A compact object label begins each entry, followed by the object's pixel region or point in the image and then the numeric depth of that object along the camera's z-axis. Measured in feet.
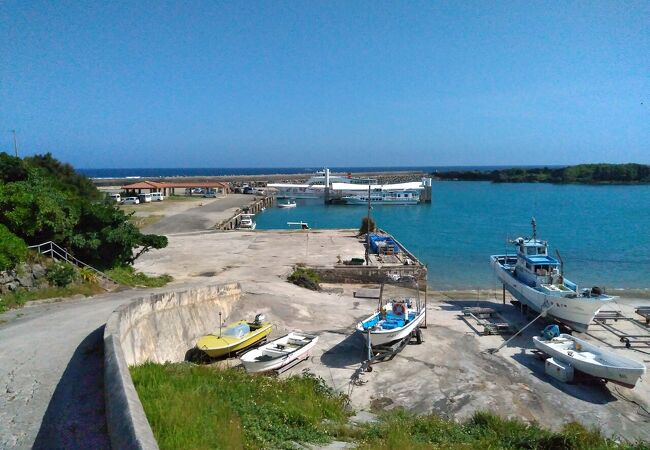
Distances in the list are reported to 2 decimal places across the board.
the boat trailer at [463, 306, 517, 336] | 61.05
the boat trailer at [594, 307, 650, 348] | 58.44
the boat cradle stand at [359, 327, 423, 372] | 47.42
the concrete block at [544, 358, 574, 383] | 46.83
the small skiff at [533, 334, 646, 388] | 44.01
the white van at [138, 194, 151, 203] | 209.26
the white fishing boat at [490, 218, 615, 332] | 59.21
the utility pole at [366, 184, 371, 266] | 91.95
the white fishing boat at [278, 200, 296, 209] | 259.92
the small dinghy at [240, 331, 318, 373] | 42.73
